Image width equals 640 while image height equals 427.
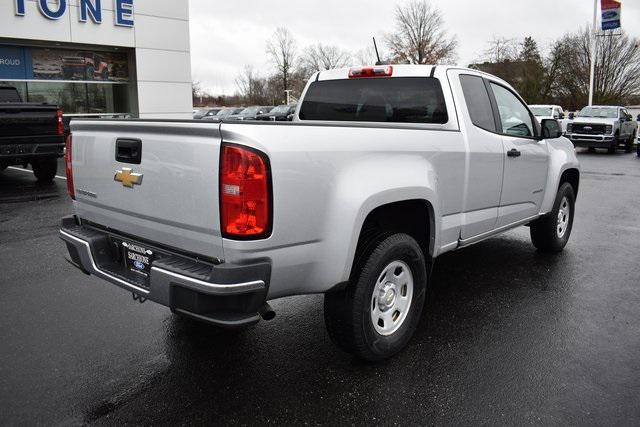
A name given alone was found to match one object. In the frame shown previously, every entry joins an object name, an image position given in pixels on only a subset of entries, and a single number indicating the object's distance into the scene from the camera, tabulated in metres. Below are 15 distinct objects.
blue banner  17.62
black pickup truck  9.70
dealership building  17.48
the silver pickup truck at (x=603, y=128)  20.73
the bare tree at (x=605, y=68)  45.71
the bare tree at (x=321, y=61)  65.56
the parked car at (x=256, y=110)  38.32
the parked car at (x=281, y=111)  34.84
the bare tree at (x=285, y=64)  60.94
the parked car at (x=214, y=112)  40.66
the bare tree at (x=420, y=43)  52.09
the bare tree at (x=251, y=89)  73.75
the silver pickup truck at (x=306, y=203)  2.62
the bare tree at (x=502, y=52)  54.97
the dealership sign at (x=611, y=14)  28.44
